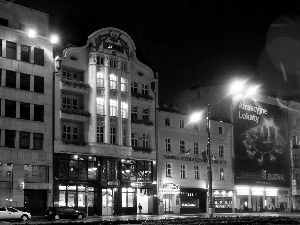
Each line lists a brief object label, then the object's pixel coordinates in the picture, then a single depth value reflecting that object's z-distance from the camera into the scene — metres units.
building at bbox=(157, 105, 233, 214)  78.75
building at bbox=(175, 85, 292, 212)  92.50
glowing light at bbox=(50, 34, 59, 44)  68.69
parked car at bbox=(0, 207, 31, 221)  53.09
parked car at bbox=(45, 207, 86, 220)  56.19
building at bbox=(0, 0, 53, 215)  62.66
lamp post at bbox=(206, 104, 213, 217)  56.69
